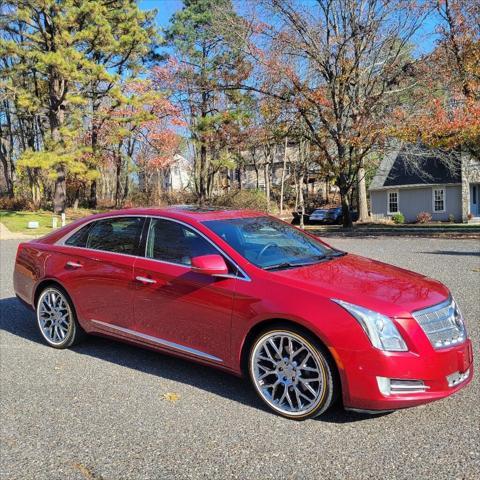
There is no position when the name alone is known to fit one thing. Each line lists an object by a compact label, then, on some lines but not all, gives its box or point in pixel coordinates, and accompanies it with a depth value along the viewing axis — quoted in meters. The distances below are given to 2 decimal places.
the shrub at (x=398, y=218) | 34.97
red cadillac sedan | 3.49
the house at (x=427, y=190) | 33.19
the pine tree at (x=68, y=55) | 25.50
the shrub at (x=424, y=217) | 34.28
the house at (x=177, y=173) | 55.38
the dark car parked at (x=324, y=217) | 37.44
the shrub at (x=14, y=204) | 34.81
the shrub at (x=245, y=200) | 38.22
